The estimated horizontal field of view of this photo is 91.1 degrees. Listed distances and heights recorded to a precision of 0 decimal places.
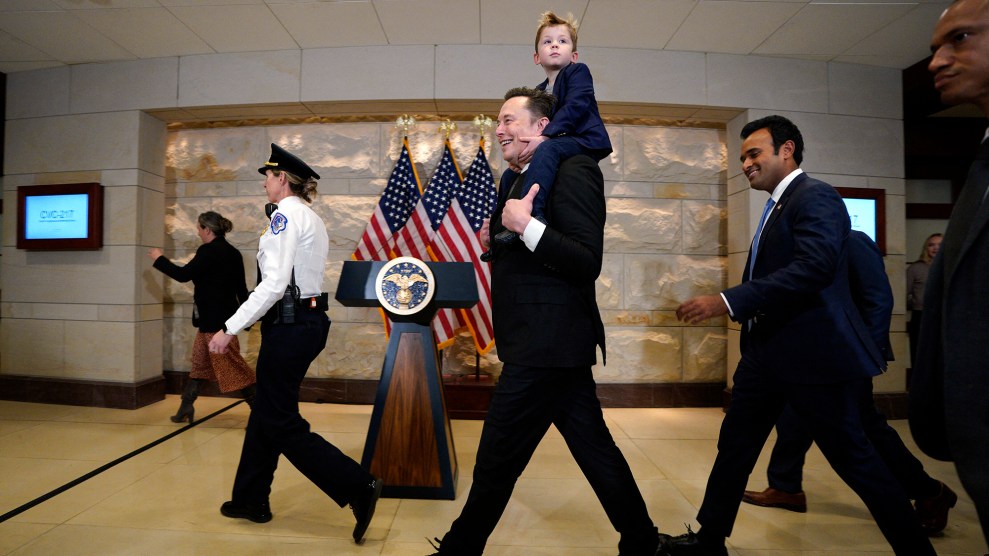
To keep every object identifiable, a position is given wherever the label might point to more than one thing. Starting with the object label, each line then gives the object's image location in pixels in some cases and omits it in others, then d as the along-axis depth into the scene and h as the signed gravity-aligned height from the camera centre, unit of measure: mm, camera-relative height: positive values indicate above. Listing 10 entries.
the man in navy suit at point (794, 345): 1563 -199
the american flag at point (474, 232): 4082 +459
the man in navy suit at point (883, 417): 2090 -567
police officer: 2006 -306
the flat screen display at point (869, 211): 4168 +678
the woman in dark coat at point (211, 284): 3549 -4
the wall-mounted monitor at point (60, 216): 4340 +594
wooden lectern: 2471 -583
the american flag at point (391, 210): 4211 +666
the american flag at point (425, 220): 4195 +566
